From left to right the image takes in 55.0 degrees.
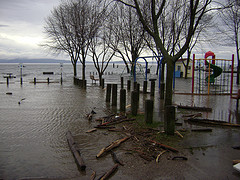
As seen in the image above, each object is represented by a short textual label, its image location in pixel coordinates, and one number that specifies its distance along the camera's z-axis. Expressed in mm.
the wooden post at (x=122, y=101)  9781
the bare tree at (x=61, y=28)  25764
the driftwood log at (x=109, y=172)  4197
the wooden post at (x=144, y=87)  16328
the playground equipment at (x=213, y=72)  19597
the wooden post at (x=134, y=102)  8586
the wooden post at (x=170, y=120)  6367
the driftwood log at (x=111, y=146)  5232
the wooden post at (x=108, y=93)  12669
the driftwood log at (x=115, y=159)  4793
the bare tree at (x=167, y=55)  6418
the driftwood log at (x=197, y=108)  10000
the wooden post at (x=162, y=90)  13831
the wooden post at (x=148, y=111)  7398
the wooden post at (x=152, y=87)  15184
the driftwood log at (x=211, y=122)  7470
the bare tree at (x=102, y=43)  23756
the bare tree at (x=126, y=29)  20766
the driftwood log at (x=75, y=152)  4562
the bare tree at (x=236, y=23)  20250
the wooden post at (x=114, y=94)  11320
